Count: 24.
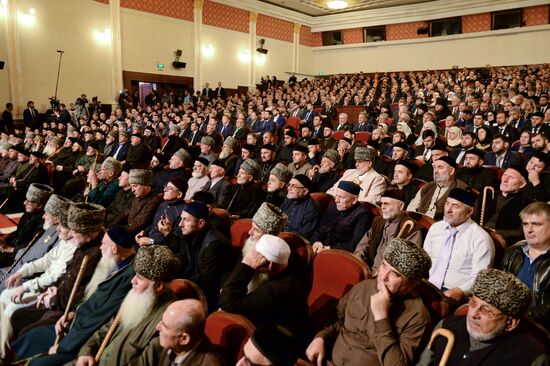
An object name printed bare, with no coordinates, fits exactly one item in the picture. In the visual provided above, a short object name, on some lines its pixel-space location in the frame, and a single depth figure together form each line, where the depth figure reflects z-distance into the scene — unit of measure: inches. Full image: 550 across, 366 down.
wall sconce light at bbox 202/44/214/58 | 689.5
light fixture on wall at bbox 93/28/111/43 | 559.8
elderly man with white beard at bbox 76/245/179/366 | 79.0
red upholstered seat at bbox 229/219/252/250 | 124.5
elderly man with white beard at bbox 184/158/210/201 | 199.5
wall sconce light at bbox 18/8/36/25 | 490.0
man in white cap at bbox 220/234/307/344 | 80.5
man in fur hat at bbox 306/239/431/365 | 68.4
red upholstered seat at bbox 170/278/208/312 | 84.7
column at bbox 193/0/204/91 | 663.1
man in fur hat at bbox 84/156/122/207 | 195.8
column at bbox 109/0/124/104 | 565.3
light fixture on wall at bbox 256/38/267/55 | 767.7
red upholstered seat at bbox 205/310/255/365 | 72.7
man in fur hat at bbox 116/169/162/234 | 160.7
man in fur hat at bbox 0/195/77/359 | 106.8
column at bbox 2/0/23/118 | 480.1
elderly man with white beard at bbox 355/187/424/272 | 111.7
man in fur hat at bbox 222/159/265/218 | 179.2
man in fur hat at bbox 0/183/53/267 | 156.0
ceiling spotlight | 655.8
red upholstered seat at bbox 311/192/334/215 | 155.3
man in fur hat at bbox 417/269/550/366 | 58.9
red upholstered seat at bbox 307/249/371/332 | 90.2
